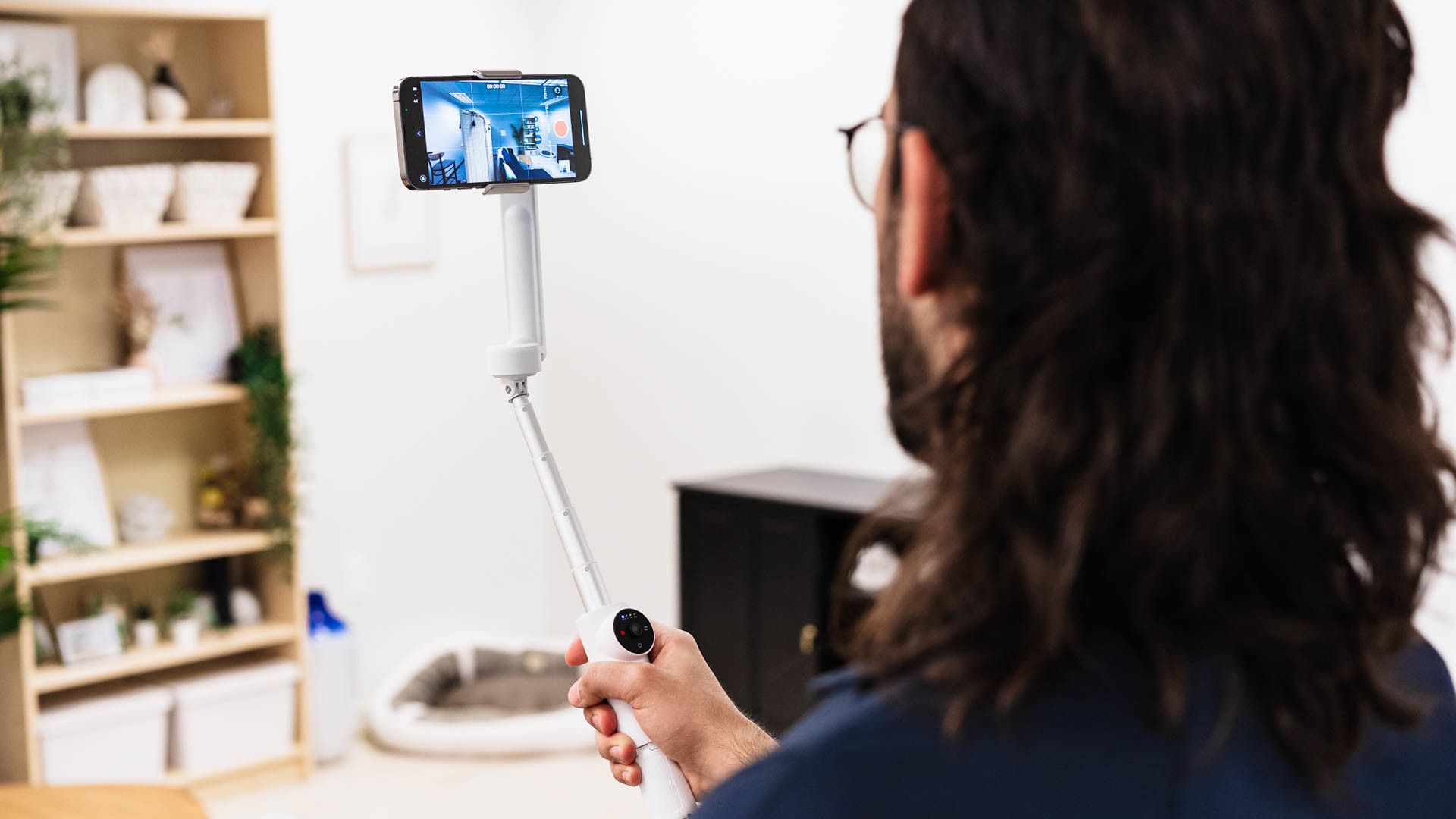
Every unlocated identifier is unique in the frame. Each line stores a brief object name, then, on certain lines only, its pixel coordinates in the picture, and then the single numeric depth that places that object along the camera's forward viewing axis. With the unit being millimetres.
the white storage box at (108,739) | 3344
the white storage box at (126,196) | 3330
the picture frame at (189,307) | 3547
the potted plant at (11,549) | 2811
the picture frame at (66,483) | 3389
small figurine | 3707
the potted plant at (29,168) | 3027
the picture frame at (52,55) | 3234
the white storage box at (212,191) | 3463
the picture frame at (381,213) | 4070
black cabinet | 3312
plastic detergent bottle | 3814
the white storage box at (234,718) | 3555
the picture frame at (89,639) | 3381
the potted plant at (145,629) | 3510
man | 620
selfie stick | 1062
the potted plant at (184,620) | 3535
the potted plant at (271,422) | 3520
